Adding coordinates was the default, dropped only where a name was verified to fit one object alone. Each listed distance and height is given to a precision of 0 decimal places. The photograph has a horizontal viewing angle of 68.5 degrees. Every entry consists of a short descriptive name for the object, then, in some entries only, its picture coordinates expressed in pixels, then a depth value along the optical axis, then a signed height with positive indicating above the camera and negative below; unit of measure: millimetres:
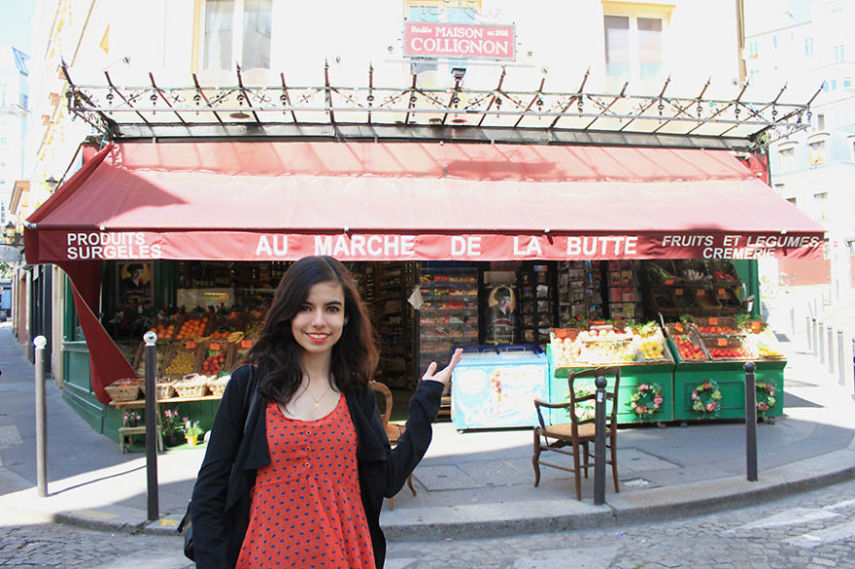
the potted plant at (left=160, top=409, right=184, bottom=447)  7641 -1502
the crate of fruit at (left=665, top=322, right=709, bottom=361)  8391 -616
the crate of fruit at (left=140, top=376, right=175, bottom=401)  7652 -1024
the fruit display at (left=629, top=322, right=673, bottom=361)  8312 -595
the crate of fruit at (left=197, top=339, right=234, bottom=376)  8156 -683
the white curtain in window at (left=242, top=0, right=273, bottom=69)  9547 +4135
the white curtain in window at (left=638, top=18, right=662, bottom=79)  10359 +4148
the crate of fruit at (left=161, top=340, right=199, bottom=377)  8102 -702
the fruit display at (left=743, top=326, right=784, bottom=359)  8492 -674
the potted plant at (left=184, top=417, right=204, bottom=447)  7660 -1565
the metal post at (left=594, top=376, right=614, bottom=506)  5270 -1254
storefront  7297 +808
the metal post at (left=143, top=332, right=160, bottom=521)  5199 -1123
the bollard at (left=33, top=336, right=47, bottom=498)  5852 -1185
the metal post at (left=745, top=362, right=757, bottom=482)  5773 -1180
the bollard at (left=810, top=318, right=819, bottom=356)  15434 -1217
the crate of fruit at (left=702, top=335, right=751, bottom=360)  8477 -718
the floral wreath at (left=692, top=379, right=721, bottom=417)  8273 -1357
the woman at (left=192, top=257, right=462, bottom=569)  1913 -468
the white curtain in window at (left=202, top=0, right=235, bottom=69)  9484 +4081
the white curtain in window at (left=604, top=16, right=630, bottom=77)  10234 +4075
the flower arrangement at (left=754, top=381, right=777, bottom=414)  8328 -1352
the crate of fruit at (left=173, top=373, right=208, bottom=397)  7723 -1012
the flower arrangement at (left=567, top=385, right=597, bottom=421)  8141 -1444
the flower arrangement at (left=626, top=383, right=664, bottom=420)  8203 -1359
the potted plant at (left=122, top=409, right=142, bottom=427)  7633 -1374
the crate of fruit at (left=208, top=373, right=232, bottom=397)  7824 -1010
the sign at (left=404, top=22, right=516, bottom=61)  8352 +3478
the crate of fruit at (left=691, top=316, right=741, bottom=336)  8656 -417
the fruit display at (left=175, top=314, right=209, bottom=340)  8375 -314
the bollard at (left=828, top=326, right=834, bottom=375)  11970 -1104
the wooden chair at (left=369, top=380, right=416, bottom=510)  5640 -1160
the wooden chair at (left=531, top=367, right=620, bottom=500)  5520 -1226
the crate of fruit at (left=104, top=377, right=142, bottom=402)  7547 -1026
